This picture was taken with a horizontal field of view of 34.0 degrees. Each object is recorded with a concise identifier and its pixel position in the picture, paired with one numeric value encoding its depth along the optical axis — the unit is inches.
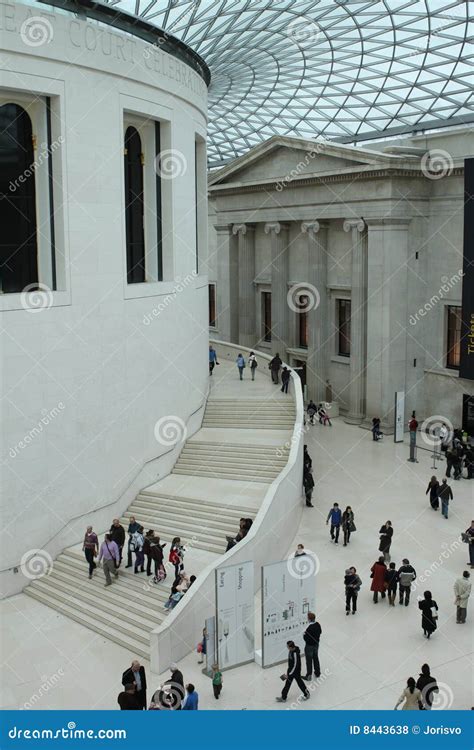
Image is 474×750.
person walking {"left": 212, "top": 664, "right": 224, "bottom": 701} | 553.6
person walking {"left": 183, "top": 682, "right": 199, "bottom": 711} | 484.1
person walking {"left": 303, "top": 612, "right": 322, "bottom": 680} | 565.6
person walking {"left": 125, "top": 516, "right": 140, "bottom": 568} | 725.3
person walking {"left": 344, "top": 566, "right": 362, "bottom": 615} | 673.6
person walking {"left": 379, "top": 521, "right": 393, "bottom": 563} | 780.6
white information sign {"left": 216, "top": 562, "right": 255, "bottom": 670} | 583.5
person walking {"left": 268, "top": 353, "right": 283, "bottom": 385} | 1248.8
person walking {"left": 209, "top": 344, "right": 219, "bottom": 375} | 1374.3
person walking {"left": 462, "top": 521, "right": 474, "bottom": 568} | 782.5
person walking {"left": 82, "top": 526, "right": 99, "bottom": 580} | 726.5
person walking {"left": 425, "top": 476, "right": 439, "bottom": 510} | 950.1
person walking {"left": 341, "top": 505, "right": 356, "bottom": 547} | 838.5
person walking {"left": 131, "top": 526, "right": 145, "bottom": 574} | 714.8
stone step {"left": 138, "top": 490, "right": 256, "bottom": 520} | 821.1
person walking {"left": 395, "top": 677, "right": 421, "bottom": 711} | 481.7
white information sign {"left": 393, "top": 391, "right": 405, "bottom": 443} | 1235.2
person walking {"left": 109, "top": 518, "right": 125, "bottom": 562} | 729.6
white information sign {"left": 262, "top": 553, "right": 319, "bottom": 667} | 589.6
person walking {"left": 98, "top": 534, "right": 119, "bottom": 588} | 709.3
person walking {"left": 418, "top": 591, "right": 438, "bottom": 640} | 627.2
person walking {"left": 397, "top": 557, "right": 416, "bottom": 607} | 696.4
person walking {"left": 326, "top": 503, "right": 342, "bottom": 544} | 845.8
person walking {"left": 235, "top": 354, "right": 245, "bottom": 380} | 1311.5
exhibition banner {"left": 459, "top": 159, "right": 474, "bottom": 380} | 1182.9
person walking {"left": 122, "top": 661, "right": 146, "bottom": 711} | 494.0
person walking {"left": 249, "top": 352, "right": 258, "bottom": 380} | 1302.9
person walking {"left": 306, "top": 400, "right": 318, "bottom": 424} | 1393.8
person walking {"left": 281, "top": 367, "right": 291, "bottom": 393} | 1178.0
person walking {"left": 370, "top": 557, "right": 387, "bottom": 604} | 703.1
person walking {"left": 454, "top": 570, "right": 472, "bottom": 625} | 654.2
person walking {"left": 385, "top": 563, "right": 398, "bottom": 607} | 698.8
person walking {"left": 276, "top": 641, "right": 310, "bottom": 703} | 541.0
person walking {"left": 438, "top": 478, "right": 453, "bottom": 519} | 923.4
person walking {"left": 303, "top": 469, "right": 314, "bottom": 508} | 973.8
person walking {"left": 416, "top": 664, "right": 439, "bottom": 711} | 494.6
